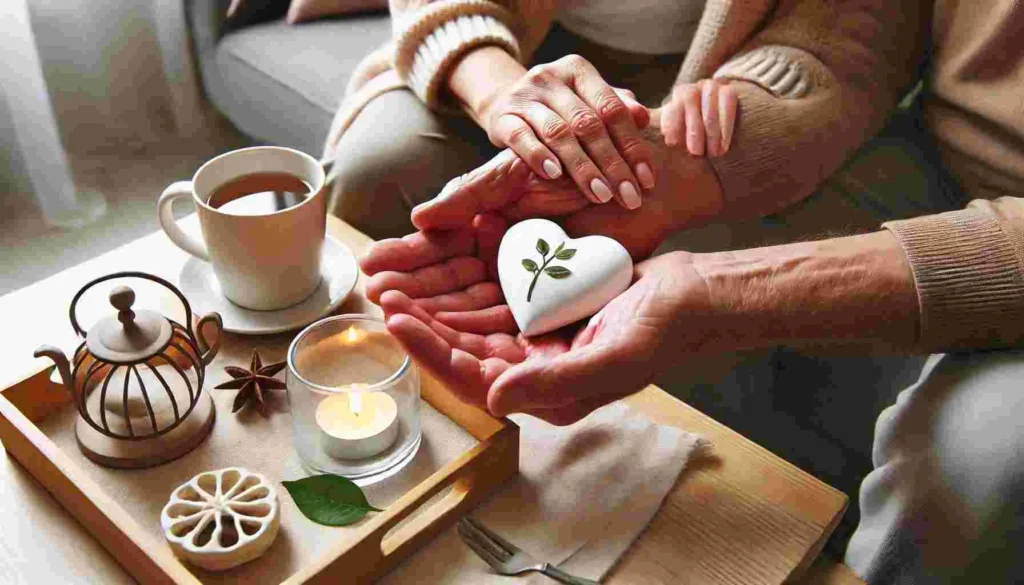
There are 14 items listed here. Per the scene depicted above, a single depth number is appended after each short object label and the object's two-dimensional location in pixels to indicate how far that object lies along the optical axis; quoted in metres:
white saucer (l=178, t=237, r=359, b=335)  0.94
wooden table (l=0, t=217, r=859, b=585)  0.75
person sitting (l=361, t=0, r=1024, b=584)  0.79
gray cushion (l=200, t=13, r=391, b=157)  1.57
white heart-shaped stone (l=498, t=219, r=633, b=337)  0.88
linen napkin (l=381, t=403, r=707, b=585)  0.77
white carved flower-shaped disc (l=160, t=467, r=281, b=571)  0.71
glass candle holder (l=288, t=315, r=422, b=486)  0.79
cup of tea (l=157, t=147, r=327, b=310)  0.89
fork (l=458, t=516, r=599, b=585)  0.75
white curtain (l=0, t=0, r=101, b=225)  1.67
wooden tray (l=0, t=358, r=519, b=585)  0.70
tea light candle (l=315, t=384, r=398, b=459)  0.80
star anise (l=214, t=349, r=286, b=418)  0.87
